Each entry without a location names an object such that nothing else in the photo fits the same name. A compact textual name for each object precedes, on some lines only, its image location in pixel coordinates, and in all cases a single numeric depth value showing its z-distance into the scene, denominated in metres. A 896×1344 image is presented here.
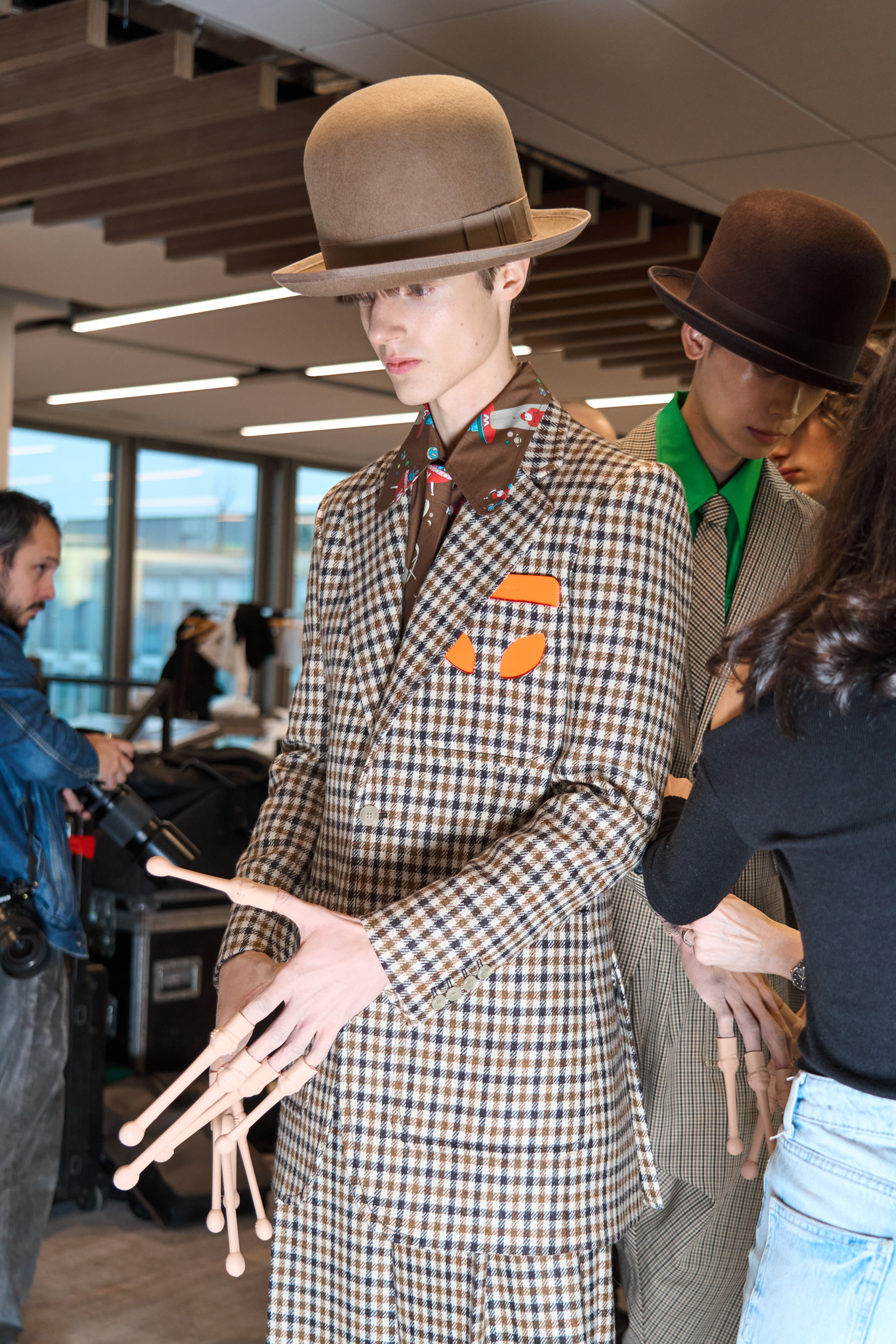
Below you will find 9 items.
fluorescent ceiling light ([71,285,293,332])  6.22
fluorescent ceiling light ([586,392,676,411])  8.57
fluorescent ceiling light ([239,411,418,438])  9.96
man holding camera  2.99
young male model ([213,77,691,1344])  1.22
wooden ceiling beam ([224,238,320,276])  5.20
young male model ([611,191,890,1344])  1.59
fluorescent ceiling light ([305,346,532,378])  7.70
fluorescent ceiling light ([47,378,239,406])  8.77
